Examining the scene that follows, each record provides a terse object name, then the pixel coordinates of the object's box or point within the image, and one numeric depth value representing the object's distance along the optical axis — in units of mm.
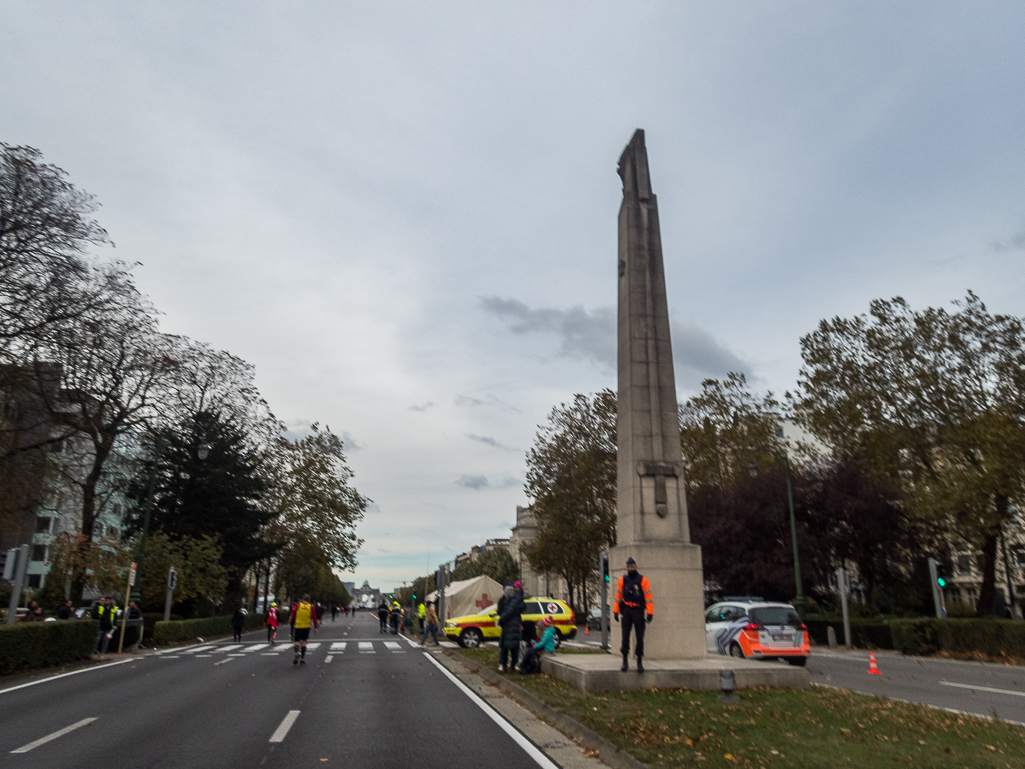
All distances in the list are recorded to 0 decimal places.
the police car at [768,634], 18281
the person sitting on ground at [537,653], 15258
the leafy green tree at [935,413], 29625
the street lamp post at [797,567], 31734
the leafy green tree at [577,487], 47000
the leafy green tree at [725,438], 44656
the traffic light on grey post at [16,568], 17550
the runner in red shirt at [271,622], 31266
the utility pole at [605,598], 18656
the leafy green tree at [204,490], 41844
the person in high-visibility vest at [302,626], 19109
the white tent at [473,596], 36125
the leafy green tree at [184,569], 35344
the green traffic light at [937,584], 26781
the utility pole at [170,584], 30094
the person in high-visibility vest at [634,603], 12680
